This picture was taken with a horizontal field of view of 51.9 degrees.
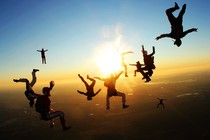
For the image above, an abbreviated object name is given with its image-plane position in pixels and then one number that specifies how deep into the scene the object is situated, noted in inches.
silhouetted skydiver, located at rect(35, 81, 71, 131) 583.2
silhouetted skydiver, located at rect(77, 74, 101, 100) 673.6
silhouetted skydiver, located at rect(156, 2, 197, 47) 456.6
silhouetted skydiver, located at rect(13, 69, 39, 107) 601.8
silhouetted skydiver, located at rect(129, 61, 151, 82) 732.7
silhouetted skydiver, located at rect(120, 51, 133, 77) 679.1
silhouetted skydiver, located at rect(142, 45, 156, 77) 677.2
